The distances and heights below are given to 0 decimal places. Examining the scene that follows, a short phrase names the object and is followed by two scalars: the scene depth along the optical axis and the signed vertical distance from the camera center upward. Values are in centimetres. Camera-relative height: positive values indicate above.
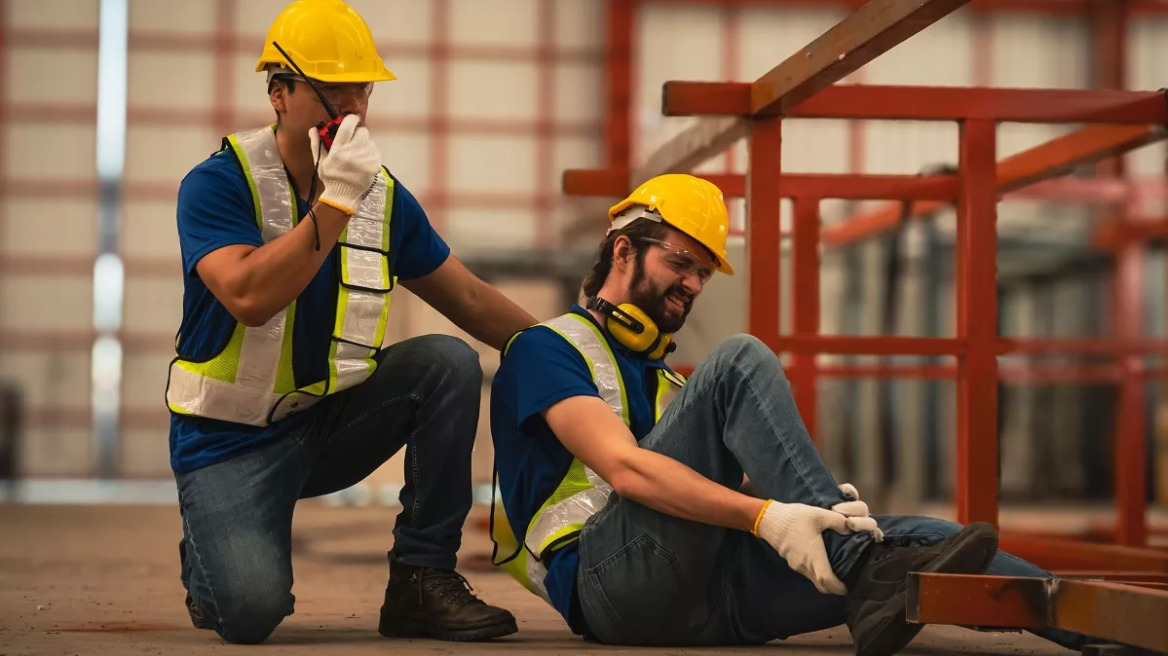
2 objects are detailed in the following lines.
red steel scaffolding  495 +56
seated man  503 -24
